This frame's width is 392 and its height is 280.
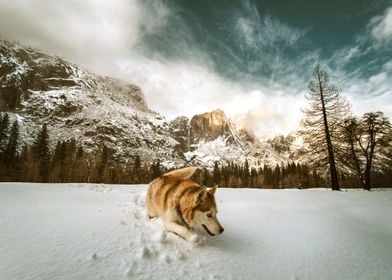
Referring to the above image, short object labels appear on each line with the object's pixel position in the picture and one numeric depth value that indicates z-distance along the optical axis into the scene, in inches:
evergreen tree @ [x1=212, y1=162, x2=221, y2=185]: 4934.3
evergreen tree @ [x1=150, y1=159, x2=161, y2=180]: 4207.7
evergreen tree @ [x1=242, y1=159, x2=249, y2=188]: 5022.1
